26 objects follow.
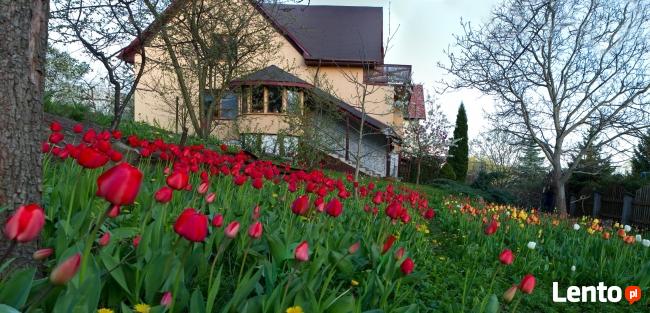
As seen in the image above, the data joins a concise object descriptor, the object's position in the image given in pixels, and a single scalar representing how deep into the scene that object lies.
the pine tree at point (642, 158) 15.80
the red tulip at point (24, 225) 1.07
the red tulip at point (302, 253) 1.66
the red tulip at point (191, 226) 1.42
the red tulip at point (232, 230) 1.65
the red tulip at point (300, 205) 2.25
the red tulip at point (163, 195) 2.04
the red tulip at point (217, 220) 1.96
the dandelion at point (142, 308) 1.57
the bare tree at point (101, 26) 7.44
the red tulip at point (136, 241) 1.99
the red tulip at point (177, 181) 2.04
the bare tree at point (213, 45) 12.31
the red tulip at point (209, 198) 2.49
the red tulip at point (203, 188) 2.61
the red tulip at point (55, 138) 3.15
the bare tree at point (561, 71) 15.10
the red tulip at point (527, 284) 1.78
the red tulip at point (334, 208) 2.40
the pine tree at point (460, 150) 27.03
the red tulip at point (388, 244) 2.28
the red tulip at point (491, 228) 2.76
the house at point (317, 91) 14.96
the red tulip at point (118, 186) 1.19
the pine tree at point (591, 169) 16.38
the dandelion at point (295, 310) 1.63
